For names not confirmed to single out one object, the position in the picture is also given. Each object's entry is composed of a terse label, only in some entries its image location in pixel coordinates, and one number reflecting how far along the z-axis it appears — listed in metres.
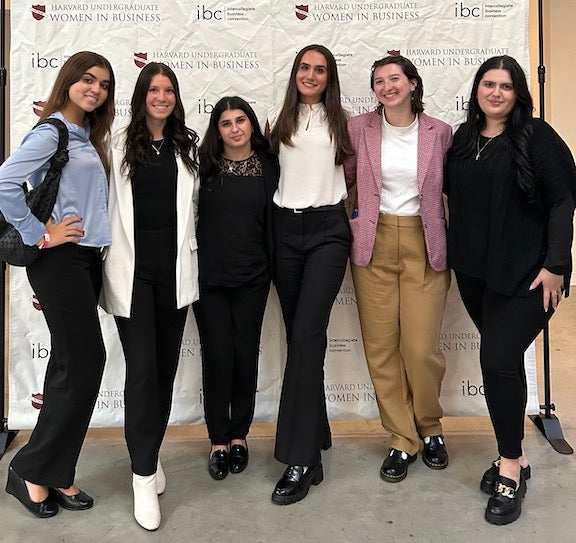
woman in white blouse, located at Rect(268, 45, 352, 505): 2.38
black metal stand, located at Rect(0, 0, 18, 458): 2.79
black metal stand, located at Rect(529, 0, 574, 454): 2.80
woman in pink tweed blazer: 2.41
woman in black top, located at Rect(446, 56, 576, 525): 2.09
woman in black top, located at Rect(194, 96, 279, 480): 2.39
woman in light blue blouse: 1.98
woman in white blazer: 2.17
